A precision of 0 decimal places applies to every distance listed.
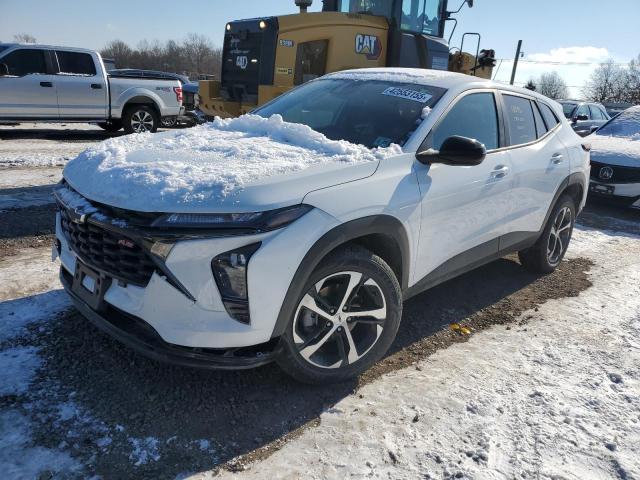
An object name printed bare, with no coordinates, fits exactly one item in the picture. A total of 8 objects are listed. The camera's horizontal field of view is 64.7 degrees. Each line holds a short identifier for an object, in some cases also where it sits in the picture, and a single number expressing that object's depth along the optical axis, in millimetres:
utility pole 34594
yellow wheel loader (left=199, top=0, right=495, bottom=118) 7824
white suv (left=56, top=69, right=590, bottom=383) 2330
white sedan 7625
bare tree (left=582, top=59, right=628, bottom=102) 64375
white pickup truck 10734
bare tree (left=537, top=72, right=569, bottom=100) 72688
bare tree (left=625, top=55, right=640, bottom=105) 60944
